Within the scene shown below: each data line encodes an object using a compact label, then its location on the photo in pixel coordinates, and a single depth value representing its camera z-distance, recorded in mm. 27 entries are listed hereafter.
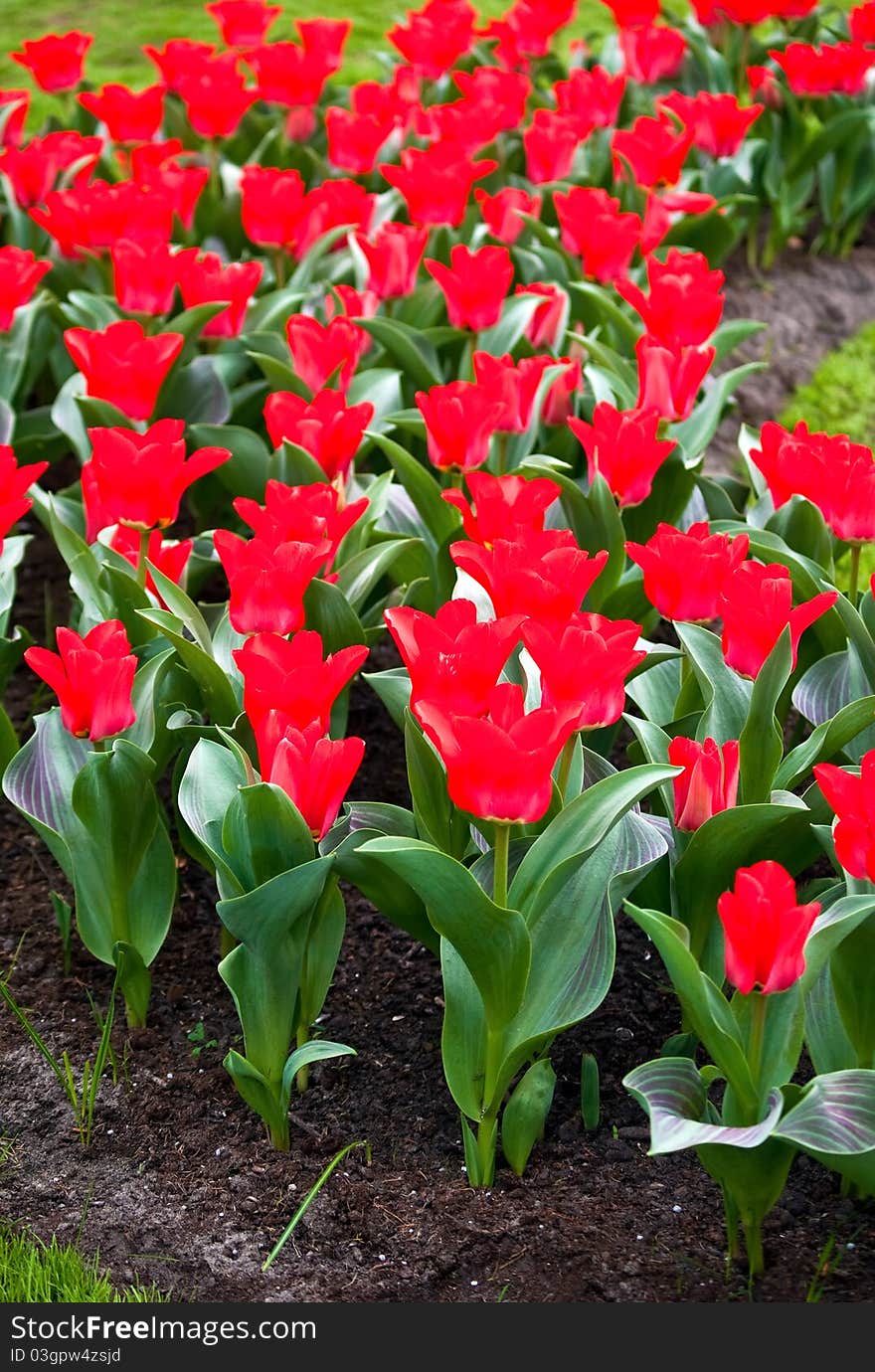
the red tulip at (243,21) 5098
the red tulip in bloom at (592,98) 4559
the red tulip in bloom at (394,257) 3348
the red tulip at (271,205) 3637
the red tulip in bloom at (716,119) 4441
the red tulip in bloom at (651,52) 5148
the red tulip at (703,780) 2016
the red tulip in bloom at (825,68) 5020
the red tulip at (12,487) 2412
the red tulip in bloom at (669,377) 2793
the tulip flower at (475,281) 3164
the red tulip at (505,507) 2252
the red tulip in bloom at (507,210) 3807
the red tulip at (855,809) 1737
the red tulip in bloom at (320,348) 2961
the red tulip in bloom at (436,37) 4941
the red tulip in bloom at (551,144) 4188
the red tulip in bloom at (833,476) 2404
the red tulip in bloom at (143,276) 3307
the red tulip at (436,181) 3703
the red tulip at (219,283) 3297
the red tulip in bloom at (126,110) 4512
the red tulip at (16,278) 3256
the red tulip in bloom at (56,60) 4855
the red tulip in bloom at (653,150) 3986
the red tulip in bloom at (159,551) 2506
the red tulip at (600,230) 3506
